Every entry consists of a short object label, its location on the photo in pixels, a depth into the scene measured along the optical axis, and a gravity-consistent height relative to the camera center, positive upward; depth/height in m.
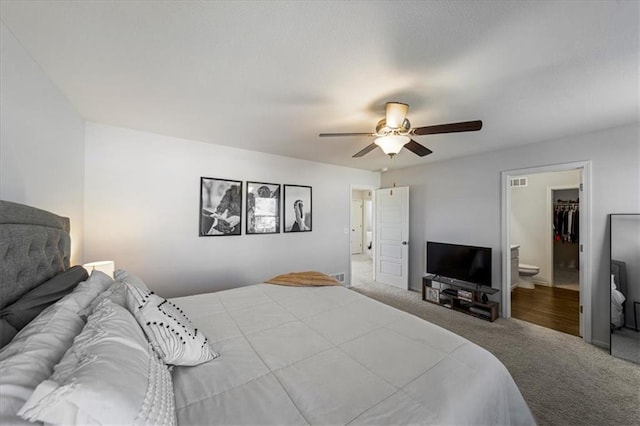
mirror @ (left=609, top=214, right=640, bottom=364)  2.44 -0.73
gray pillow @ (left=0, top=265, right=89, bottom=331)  0.98 -0.41
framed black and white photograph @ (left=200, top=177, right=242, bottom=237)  3.26 +0.10
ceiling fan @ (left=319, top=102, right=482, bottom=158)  1.88 +0.71
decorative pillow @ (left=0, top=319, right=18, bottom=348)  0.92 -0.48
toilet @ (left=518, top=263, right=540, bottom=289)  4.50 -1.13
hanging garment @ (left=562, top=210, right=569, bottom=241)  4.70 -0.19
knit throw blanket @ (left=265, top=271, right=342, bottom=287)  2.50 -0.72
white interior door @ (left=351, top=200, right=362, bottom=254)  8.35 -0.43
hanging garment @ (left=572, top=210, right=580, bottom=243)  4.57 -0.20
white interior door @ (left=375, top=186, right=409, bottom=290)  4.61 -0.45
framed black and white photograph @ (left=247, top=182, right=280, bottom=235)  3.64 +0.09
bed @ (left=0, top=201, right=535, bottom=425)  0.63 -0.76
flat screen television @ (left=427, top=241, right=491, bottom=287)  3.47 -0.75
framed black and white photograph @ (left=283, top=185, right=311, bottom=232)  4.01 +0.10
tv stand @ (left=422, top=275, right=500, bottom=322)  3.31 -1.25
